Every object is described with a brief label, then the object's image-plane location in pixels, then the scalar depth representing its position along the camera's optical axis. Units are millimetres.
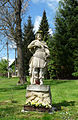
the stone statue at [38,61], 5676
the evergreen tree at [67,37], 20516
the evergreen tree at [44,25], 33156
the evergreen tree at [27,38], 30086
